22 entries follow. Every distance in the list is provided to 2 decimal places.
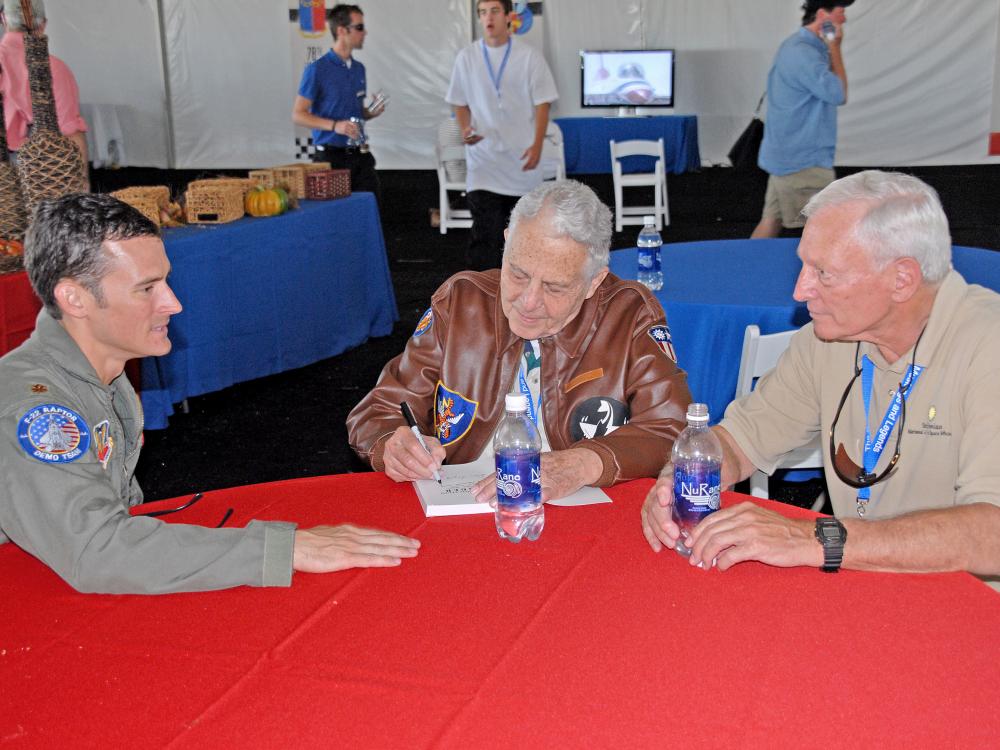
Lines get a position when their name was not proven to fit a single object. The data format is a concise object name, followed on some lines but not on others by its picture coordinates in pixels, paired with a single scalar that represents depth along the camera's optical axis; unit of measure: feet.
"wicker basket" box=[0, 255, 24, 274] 11.21
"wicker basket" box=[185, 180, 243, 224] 15.66
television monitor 39.73
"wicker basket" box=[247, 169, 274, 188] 17.01
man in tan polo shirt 4.96
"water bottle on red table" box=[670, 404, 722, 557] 5.17
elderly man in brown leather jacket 6.73
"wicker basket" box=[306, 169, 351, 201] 18.33
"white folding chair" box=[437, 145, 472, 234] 29.58
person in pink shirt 15.51
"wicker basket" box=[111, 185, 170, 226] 14.75
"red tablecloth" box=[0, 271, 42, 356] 11.03
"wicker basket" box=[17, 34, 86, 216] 11.48
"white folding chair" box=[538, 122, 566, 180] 29.71
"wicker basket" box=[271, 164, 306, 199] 17.66
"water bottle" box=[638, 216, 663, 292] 11.39
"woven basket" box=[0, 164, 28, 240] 11.82
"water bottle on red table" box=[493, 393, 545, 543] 5.29
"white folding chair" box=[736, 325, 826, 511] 8.39
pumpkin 16.62
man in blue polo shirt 19.94
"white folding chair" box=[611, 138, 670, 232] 29.86
